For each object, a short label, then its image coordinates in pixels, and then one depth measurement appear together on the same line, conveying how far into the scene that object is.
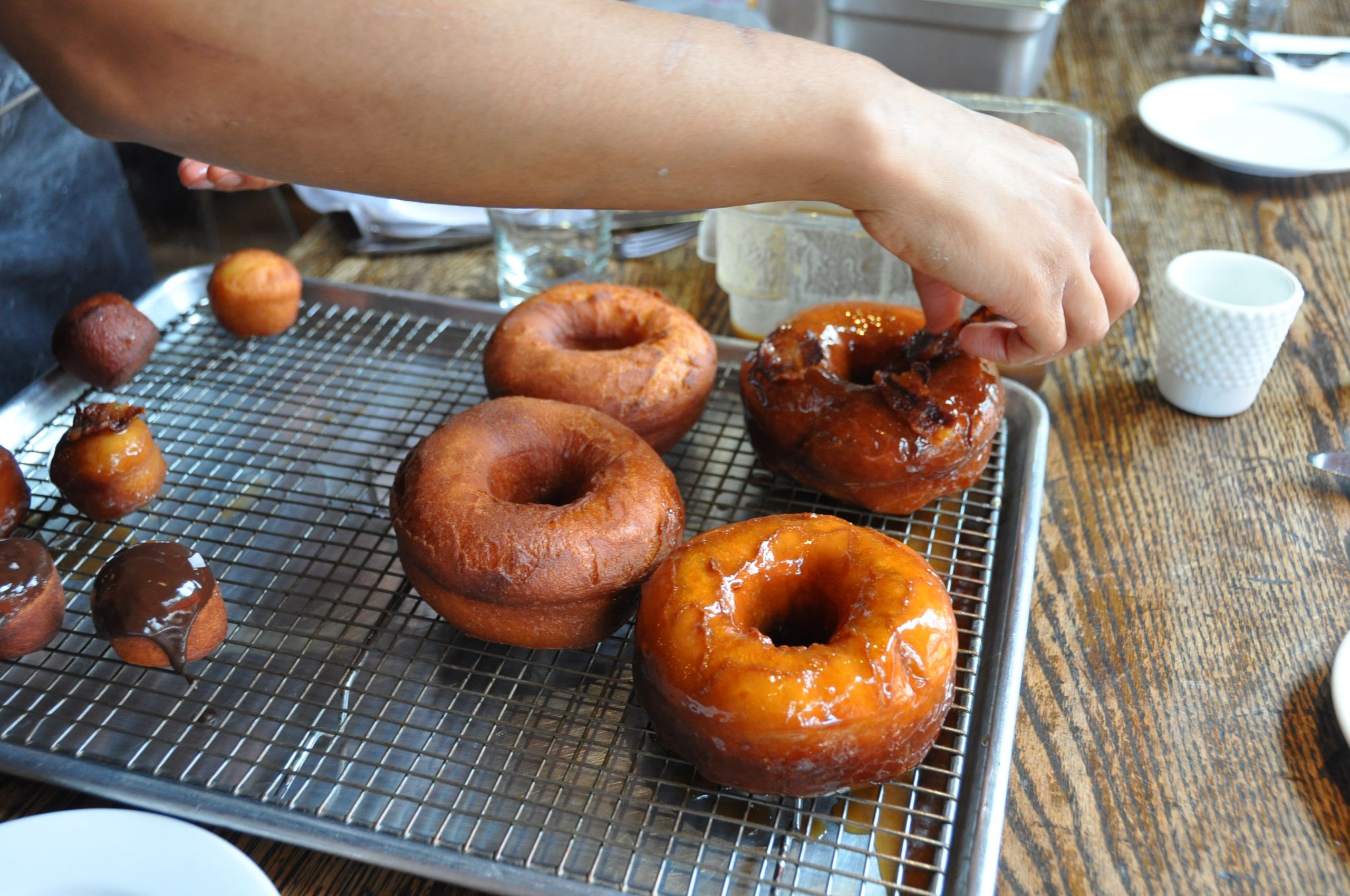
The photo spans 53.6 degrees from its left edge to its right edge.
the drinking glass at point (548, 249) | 0.64
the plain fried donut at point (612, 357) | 0.51
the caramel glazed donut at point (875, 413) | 0.47
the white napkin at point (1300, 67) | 0.80
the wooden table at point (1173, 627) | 0.39
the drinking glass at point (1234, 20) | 0.88
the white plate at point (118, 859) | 0.36
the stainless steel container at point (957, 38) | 0.73
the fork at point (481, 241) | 0.69
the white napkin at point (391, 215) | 0.68
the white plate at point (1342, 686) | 0.40
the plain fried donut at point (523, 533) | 0.42
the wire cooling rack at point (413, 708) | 0.39
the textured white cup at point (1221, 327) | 0.52
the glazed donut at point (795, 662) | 0.38
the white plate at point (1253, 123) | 0.72
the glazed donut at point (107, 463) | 0.48
